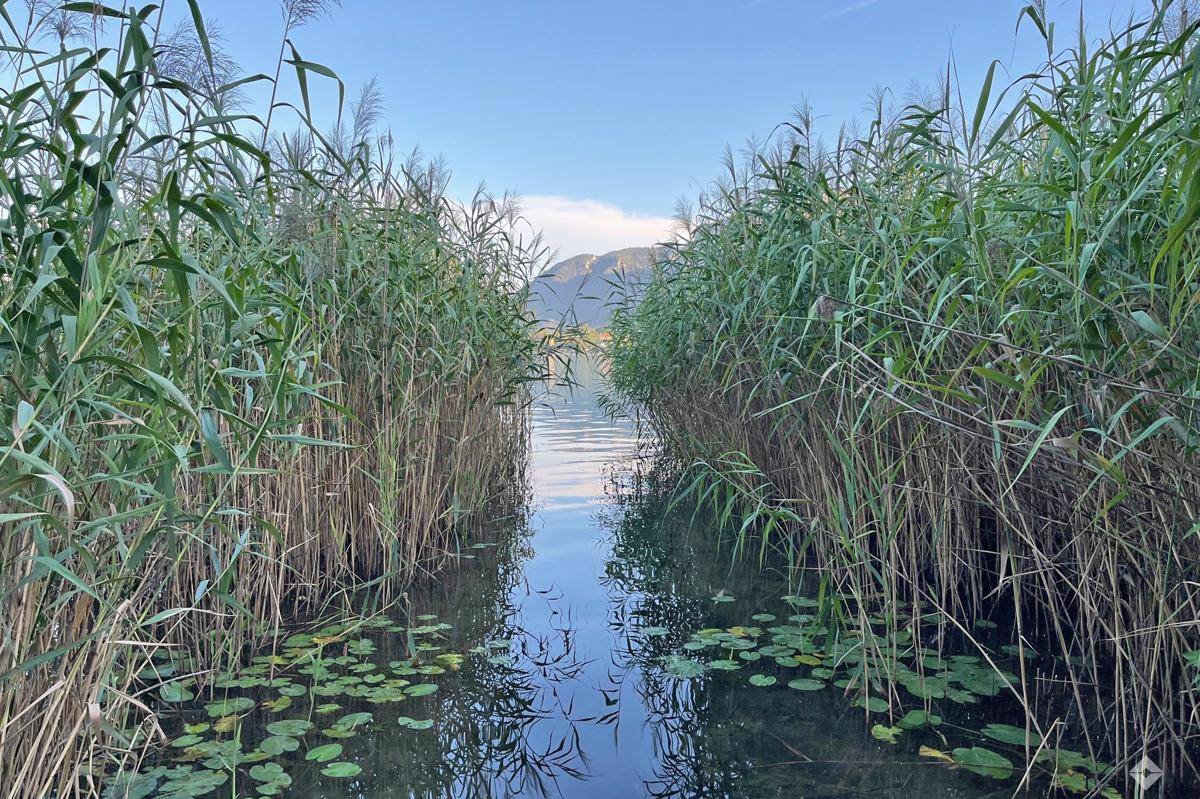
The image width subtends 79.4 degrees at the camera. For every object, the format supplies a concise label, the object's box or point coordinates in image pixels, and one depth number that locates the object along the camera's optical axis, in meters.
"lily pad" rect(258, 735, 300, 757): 2.50
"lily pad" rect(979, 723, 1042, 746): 2.51
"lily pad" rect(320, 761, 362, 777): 2.38
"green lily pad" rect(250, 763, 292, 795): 2.29
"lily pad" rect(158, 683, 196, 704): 2.80
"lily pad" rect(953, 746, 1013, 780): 2.34
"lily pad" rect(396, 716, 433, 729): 2.73
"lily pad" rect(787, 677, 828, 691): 3.00
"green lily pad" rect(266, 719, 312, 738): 2.63
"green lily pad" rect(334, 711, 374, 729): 2.72
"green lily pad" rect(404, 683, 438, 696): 2.98
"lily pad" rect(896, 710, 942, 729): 2.64
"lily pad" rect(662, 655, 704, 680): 3.23
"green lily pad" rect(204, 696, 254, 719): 2.76
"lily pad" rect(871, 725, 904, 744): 2.57
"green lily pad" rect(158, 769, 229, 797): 2.24
